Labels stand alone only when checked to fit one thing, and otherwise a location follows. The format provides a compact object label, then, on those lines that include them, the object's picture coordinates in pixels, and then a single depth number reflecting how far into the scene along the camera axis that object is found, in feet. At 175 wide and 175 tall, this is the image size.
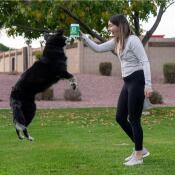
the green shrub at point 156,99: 89.51
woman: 27.89
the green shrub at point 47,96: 94.43
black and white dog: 21.97
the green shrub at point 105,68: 126.62
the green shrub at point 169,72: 120.22
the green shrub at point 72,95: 96.48
